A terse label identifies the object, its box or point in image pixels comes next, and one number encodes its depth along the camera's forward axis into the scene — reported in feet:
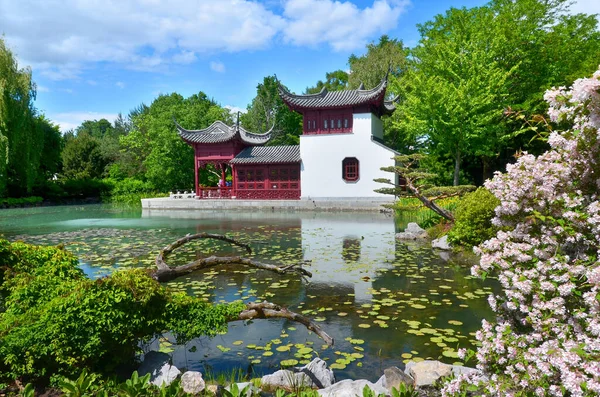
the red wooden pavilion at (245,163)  82.99
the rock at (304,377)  10.49
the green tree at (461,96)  63.46
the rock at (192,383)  9.45
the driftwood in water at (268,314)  11.44
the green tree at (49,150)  105.50
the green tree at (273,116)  114.21
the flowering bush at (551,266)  6.68
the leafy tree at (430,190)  36.65
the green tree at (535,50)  69.00
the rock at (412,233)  37.17
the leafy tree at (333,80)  150.10
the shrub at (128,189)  113.19
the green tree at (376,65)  108.47
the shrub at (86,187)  108.58
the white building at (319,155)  77.20
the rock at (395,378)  9.89
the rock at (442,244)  31.34
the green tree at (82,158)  126.00
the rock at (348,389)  9.57
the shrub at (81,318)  9.21
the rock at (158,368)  10.12
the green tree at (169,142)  103.91
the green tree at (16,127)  82.43
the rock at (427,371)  10.08
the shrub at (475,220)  28.60
